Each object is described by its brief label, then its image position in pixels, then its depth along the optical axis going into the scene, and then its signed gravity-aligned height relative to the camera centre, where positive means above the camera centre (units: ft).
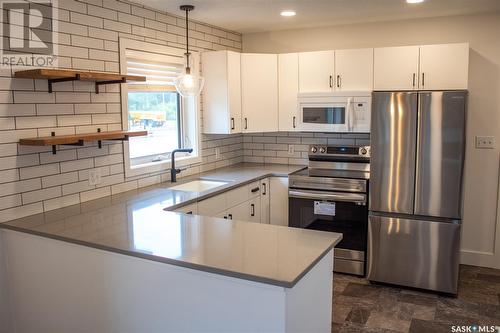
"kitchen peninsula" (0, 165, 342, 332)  5.95 -2.26
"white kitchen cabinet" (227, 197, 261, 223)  12.09 -2.54
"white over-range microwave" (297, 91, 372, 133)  13.17 +0.24
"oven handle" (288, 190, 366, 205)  12.80 -2.21
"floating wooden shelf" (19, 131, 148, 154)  8.09 -0.34
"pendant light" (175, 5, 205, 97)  10.03 +0.83
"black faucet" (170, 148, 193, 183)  12.35 -1.28
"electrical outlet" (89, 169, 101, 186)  9.99 -1.25
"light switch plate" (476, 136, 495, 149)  13.26 -0.66
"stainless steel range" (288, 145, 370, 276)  12.97 -2.27
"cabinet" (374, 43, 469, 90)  12.21 +1.46
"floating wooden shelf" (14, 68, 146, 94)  8.05 +0.86
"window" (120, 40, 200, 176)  11.37 +0.29
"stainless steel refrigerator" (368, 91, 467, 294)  11.26 -1.73
